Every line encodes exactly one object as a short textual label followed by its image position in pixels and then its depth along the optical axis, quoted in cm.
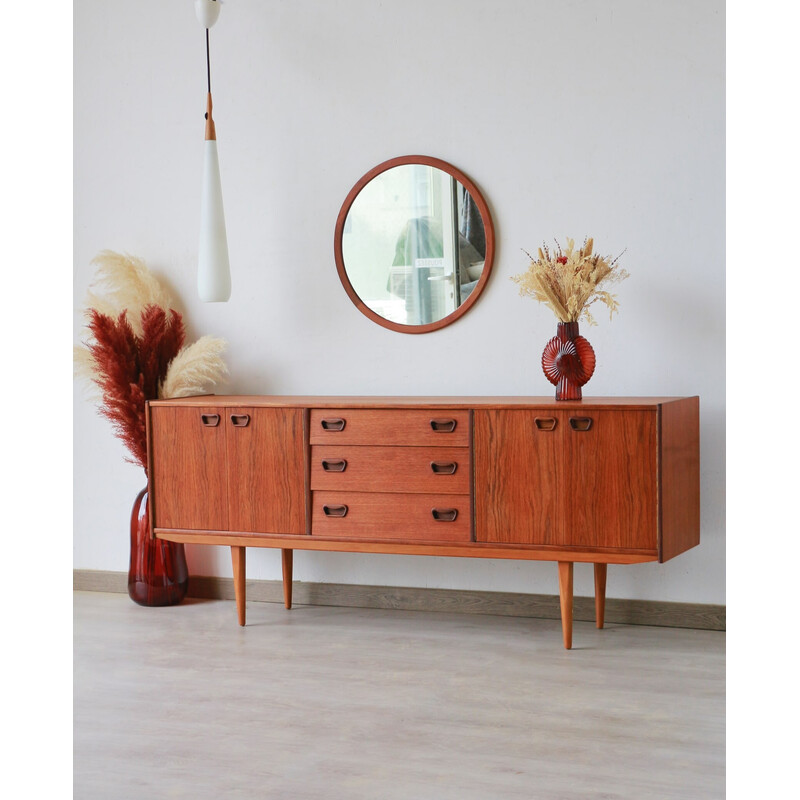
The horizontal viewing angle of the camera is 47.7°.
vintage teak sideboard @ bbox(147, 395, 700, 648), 278
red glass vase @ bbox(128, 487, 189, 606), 368
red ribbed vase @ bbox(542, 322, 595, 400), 295
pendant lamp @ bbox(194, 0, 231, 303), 352
